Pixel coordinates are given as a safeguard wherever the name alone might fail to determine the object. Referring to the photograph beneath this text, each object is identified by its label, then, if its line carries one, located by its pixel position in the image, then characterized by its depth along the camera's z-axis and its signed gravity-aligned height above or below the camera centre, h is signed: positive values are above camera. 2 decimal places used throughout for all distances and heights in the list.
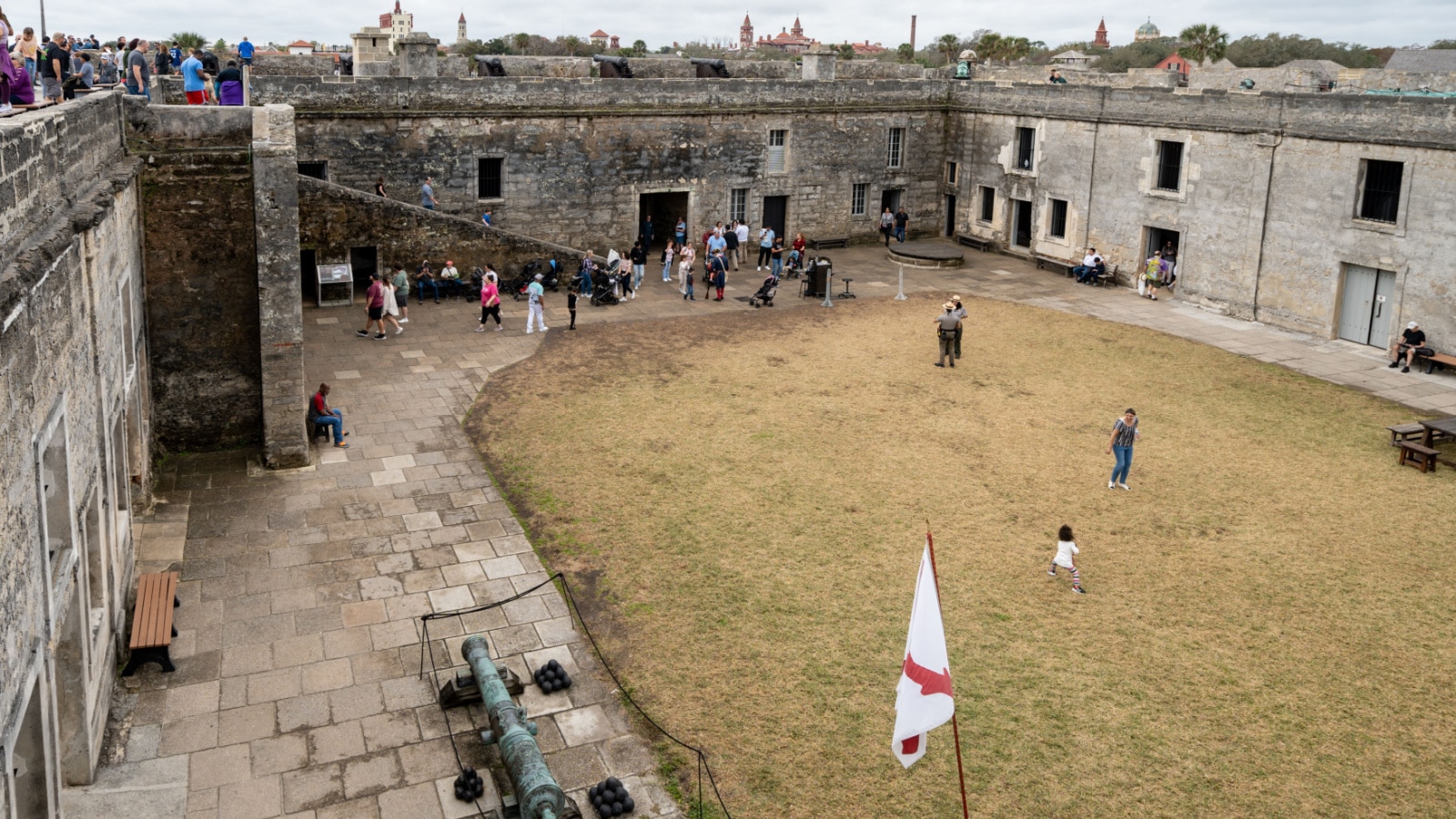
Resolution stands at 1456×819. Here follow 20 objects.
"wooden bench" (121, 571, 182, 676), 10.98 -4.68
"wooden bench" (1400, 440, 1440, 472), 17.06 -4.13
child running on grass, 13.20 -4.43
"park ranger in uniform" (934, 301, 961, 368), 21.84 -3.13
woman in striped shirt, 15.76 -3.74
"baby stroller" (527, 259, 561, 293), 27.28 -2.95
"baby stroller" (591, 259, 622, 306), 26.66 -3.15
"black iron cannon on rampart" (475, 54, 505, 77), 31.86 +2.12
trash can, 27.84 -2.95
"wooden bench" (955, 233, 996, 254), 34.59 -2.45
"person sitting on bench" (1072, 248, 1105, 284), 29.94 -2.65
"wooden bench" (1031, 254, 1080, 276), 31.13 -2.68
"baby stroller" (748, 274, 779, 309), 27.23 -3.29
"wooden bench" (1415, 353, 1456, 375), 21.84 -3.46
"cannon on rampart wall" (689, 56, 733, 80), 35.34 +2.49
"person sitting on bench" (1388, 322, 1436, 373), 22.27 -3.23
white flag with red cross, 8.68 -3.82
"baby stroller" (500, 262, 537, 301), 27.19 -3.23
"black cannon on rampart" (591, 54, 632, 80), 33.34 +2.30
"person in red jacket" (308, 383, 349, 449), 16.98 -4.02
